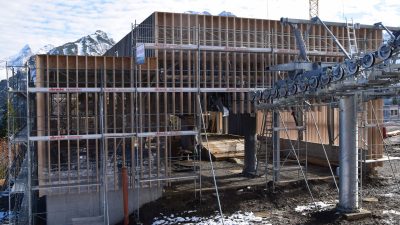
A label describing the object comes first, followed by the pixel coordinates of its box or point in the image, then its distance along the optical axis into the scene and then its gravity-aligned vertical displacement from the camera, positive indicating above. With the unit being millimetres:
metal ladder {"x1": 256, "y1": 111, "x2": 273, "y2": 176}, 17844 -1411
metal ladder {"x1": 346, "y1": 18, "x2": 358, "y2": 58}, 14127 +2786
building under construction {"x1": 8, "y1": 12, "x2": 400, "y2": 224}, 14273 +149
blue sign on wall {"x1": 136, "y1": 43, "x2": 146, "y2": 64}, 14540 +1746
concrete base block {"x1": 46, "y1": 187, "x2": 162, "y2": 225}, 14328 -3269
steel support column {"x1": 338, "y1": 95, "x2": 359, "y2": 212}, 13953 -1666
